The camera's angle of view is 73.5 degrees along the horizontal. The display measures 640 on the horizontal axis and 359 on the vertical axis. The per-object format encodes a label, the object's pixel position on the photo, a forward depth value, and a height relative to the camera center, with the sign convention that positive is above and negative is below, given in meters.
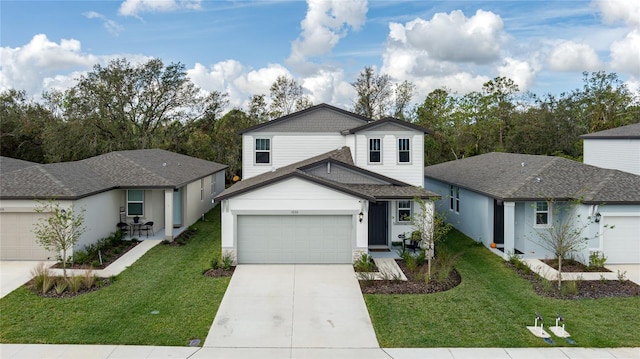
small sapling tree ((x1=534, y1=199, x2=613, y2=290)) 15.10 -1.66
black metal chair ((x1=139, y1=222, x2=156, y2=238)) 19.42 -2.23
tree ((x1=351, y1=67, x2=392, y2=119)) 44.97 +9.08
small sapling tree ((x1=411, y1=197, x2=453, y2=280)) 13.92 -1.73
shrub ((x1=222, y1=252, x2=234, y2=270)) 14.55 -2.80
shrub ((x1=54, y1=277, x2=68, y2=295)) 11.87 -2.98
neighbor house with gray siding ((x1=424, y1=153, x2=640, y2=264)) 15.31 -1.06
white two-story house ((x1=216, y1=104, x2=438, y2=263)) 15.13 -0.41
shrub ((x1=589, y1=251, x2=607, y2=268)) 14.94 -2.88
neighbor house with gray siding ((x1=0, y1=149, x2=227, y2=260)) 15.41 -0.57
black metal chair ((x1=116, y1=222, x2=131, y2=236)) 18.97 -2.15
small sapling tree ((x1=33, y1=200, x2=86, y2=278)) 12.98 -1.63
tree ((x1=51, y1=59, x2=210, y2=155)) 37.16 +6.99
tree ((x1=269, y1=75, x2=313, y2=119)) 44.50 +8.53
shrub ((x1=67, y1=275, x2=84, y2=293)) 11.99 -2.92
